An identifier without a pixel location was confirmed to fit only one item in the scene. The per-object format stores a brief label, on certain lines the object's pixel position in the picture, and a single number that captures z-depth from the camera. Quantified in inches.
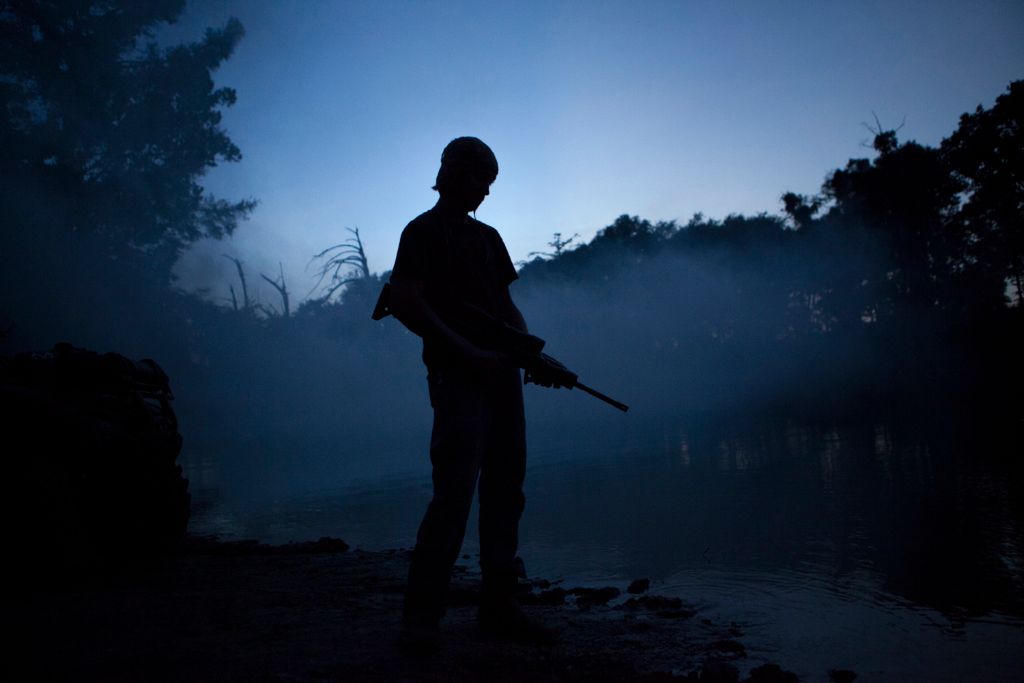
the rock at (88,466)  148.6
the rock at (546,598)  131.6
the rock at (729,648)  99.3
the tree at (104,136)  796.6
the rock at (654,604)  123.8
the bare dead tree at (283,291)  2058.7
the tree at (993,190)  1040.8
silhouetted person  100.3
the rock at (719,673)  86.5
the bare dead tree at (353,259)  1828.2
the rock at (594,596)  129.8
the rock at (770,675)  87.4
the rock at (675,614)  117.9
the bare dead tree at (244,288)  2057.1
